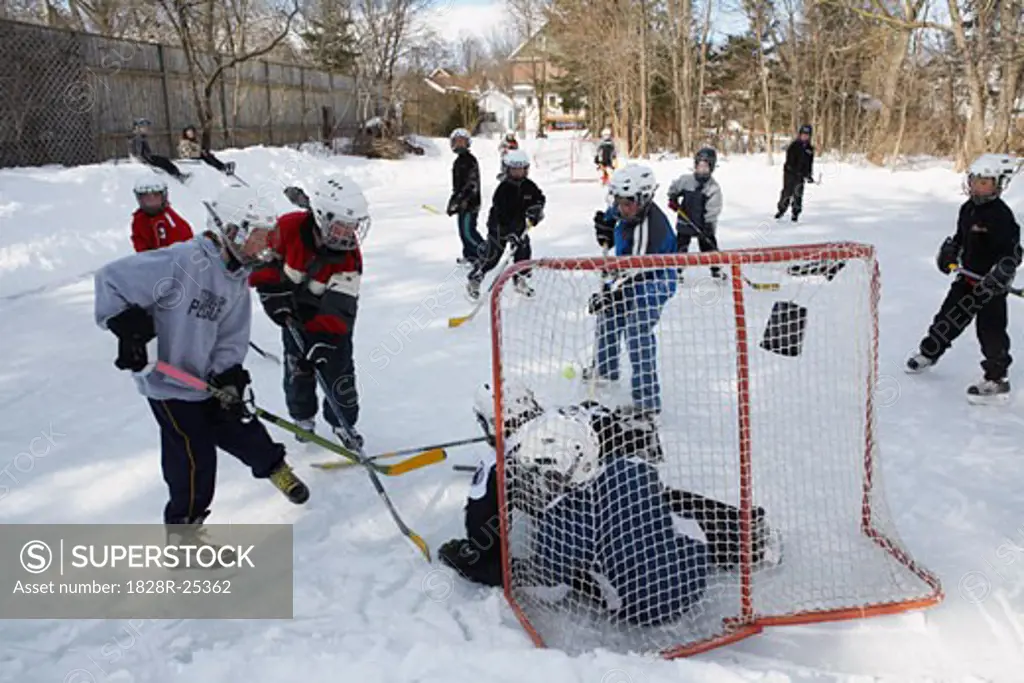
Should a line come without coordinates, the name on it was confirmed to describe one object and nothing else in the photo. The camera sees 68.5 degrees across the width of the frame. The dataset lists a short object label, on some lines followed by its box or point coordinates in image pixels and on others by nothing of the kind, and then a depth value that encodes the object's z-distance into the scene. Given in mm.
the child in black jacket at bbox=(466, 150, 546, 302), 6723
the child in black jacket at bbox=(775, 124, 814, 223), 11164
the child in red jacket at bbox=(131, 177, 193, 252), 5285
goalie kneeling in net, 2607
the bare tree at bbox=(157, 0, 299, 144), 14828
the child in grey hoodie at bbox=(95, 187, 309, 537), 2578
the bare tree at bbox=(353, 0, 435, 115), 26953
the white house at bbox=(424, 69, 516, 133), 45750
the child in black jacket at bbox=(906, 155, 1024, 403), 4363
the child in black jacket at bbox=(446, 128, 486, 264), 7547
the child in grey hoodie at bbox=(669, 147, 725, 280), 7012
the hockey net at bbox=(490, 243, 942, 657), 2586
